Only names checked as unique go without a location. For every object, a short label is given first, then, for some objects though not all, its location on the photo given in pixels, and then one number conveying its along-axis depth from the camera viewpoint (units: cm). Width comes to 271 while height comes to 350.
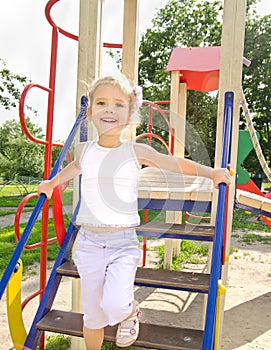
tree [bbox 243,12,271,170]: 1692
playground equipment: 208
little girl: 193
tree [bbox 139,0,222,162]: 1714
